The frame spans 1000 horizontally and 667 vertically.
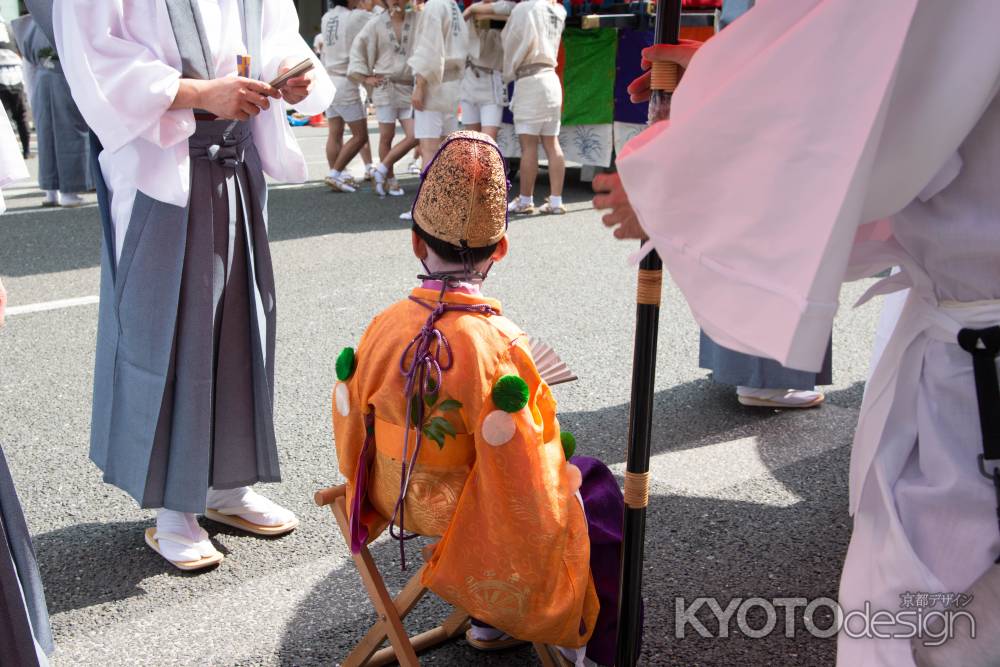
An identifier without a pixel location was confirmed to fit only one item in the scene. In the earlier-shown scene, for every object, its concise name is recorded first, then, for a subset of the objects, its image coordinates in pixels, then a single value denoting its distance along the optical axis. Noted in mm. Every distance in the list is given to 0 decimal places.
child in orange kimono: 1828
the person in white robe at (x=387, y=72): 8609
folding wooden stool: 1995
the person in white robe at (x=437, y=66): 7648
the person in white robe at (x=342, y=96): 8977
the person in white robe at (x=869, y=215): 1153
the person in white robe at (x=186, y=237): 2311
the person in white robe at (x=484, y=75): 8055
